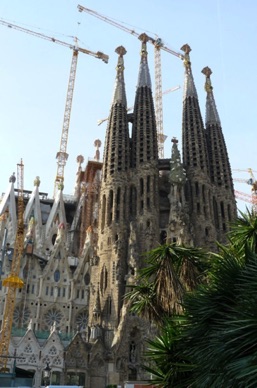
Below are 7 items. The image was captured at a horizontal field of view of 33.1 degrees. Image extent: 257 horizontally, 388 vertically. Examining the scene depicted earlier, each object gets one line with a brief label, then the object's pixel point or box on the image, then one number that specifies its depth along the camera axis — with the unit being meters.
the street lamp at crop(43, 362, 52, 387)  22.33
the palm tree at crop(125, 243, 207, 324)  15.27
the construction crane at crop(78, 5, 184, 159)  73.94
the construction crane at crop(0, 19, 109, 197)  77.81
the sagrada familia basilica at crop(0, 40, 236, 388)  37.62
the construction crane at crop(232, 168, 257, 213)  80.76
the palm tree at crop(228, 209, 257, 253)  13.92
